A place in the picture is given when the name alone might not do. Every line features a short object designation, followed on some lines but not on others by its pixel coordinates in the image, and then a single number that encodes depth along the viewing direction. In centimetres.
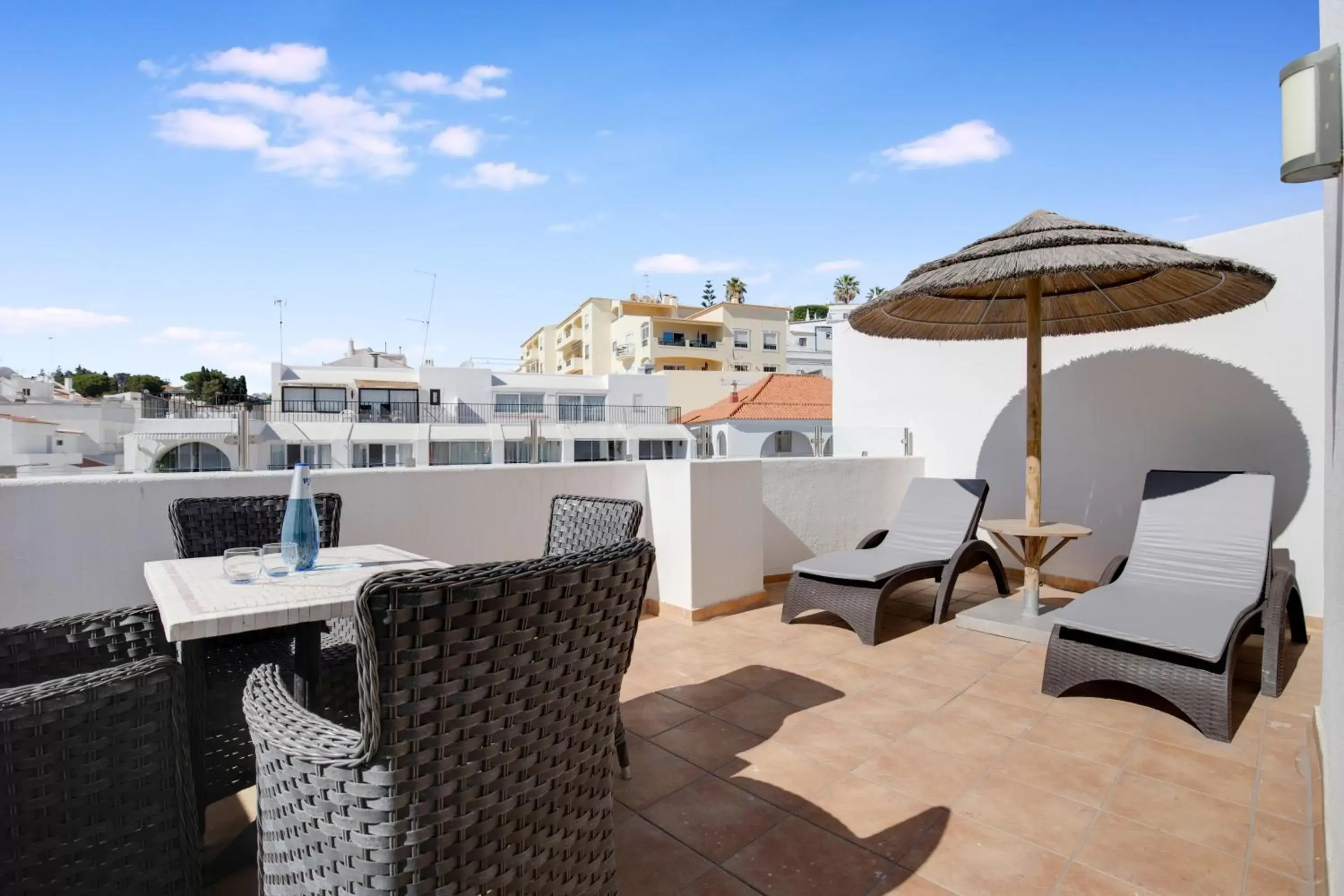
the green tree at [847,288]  6712
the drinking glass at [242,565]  224
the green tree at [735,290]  6769
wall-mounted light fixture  183
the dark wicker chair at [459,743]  114
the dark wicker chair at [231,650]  214
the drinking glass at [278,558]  234
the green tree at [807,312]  7381
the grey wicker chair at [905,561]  457
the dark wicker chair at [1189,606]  318
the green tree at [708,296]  7762
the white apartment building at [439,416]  2380
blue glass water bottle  238
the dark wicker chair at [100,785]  133
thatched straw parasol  386
